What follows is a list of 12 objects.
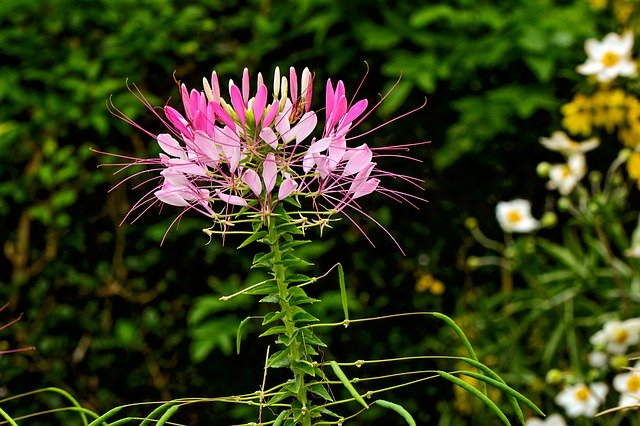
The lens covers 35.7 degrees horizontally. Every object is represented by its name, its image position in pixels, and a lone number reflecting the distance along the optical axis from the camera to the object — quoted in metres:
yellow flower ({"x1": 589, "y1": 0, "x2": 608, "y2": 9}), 3.02
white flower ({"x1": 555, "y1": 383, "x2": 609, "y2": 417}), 2.47
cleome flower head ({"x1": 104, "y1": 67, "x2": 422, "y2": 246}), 0.79
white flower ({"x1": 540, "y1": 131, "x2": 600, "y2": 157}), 2.64
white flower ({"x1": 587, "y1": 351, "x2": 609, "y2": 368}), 2.54
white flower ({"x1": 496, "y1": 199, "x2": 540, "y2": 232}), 2.81
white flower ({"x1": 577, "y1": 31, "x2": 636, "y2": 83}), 2.58
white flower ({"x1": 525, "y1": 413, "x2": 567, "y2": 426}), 2.52
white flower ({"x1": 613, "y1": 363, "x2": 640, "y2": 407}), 2.26
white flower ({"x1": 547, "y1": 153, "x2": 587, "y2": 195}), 2.65
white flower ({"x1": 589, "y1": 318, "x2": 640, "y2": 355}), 2.36
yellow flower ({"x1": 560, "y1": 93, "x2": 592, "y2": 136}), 2.78
